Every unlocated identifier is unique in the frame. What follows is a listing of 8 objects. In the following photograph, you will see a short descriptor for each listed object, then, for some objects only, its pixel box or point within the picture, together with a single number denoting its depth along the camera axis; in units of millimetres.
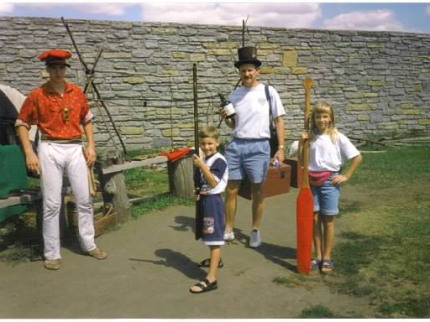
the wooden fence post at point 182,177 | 6477
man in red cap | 3998
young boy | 3625
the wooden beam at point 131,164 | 5273
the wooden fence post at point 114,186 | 5297
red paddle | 3820
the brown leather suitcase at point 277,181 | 6848
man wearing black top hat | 4391
